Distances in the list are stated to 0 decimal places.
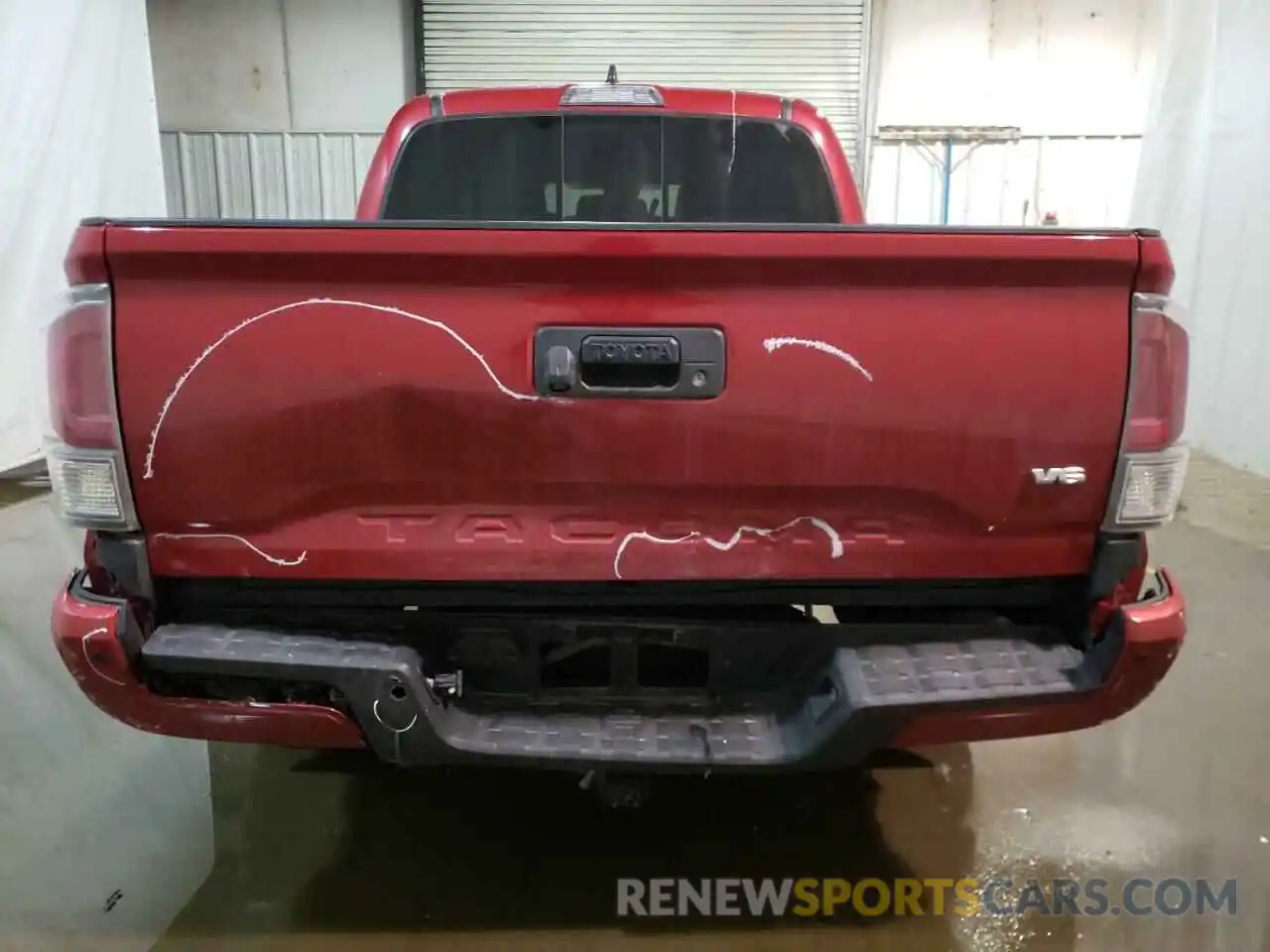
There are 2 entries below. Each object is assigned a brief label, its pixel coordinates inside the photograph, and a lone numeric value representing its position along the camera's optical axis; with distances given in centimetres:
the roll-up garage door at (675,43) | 870
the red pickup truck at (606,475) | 170
